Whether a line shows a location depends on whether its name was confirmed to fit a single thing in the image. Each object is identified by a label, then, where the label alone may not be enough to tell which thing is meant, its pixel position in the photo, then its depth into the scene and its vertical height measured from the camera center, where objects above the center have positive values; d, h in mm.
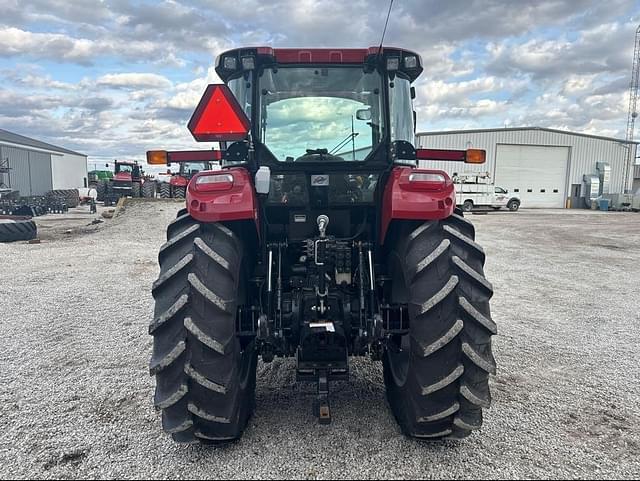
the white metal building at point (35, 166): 33812 +1056
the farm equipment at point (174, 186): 26555 -384
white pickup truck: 28256 -685
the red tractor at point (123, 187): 30797 -481
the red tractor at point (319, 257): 2738 -498
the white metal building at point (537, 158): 35094 +1698
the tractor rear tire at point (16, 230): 13305 -1433
